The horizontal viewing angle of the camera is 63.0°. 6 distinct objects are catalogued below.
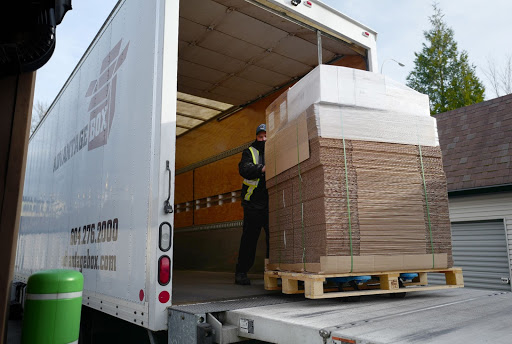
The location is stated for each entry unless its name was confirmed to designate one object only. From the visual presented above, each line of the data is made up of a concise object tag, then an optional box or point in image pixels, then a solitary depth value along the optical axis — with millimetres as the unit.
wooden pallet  2957
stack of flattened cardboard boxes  3074
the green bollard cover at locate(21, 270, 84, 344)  2771
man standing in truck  4773
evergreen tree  28516
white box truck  2875
